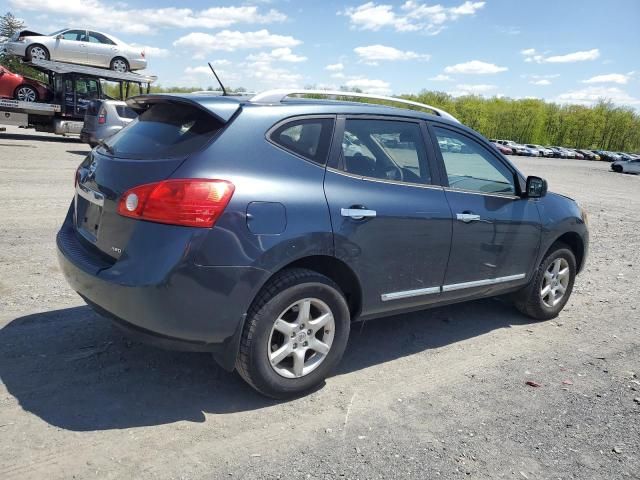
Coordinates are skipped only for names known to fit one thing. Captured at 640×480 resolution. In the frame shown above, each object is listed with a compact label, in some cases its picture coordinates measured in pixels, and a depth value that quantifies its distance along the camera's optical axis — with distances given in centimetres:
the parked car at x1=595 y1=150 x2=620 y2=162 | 7675
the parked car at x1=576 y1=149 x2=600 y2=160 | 7656
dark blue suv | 286
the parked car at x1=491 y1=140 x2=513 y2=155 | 6164
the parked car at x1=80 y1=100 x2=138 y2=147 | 1609
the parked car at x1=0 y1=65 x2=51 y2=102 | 1931
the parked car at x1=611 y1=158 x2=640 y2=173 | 4488
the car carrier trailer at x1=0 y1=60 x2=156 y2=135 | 1941
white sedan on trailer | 1947
